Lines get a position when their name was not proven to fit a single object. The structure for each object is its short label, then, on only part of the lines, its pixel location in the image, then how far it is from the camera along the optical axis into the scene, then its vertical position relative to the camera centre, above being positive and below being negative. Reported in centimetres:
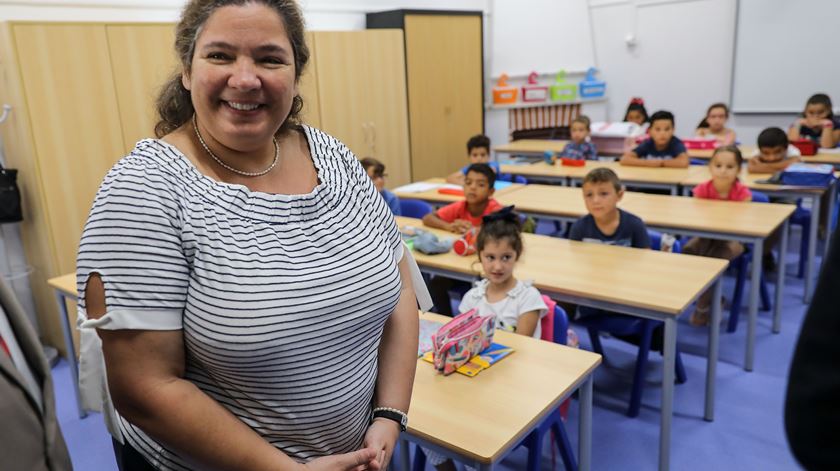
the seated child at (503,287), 232 -73
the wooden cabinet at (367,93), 514 +3
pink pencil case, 186 -71
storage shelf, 714 -17
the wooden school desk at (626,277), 236 -76
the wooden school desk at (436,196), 428 -68
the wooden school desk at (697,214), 316 -69
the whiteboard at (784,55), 604 +21
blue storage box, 733 -2
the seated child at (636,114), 641 -29
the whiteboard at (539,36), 719 +58
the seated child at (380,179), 392 -49
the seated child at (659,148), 488 -49
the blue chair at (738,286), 364 -114
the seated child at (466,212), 343 -64
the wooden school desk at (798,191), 385 -69
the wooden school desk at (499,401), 155 -80
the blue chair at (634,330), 281 -105
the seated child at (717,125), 586 -40
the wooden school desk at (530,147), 611 -55
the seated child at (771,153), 444 -52
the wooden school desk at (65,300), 289 -86
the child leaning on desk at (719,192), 369 -65
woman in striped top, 92 -26
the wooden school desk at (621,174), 442 -63
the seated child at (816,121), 539 -37
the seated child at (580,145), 545 -49
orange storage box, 706 -4
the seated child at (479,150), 523 -46
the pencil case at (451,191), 437 -66
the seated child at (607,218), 306 -63
